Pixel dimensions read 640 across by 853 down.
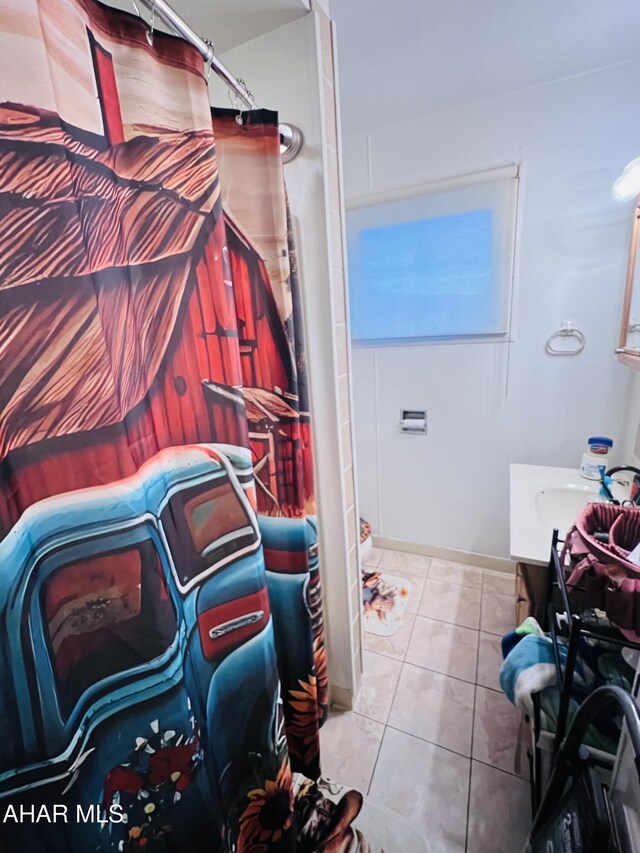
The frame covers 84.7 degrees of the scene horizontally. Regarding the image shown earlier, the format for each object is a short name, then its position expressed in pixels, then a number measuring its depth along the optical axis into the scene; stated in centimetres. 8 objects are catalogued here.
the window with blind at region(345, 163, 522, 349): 163
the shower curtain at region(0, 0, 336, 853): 44
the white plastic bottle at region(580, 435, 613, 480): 154
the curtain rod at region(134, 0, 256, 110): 60
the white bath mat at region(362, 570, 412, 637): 185
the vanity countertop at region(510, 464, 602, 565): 122
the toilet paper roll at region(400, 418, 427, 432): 210
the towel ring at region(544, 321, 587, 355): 166
